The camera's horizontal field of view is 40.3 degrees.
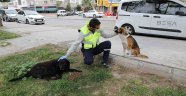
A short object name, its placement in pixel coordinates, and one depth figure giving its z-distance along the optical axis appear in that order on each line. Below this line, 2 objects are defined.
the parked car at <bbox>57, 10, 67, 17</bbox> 58.12
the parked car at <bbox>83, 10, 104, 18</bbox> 43.84
